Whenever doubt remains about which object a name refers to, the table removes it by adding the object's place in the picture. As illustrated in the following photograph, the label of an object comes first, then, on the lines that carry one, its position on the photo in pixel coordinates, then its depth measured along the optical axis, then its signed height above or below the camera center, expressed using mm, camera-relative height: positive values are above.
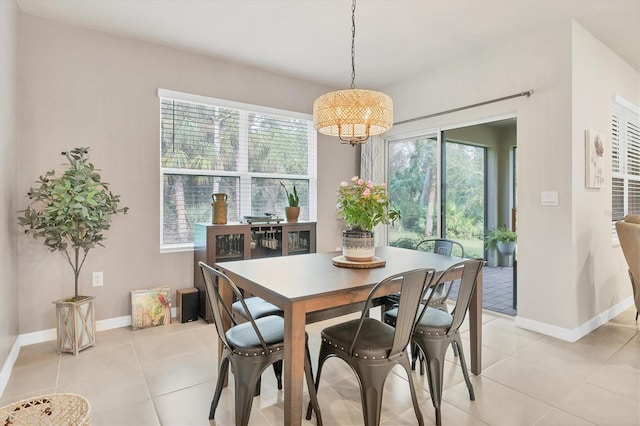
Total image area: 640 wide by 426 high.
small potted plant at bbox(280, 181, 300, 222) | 4133 +41
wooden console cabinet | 3480 -319
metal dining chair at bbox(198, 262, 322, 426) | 1718 -714
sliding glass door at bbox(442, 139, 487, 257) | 4391 +150
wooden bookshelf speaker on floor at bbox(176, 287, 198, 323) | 3488 -927
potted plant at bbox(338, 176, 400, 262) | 2166 -5
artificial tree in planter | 2719 -49
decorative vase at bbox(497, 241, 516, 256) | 4895 -498
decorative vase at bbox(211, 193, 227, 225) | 3586 +48
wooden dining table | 1604 -376
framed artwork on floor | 3312 -904
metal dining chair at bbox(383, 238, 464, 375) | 2542 -661
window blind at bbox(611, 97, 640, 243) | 3816 +589
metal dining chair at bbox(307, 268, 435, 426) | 1680 -683
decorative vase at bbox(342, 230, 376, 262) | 2252 -211
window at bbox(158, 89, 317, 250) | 3693 +610
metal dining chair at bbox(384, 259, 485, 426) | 1957 -699
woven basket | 1485 -848
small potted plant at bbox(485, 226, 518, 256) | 4748 -378
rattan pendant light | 2236 +668
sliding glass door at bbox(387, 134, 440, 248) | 4500 +341
